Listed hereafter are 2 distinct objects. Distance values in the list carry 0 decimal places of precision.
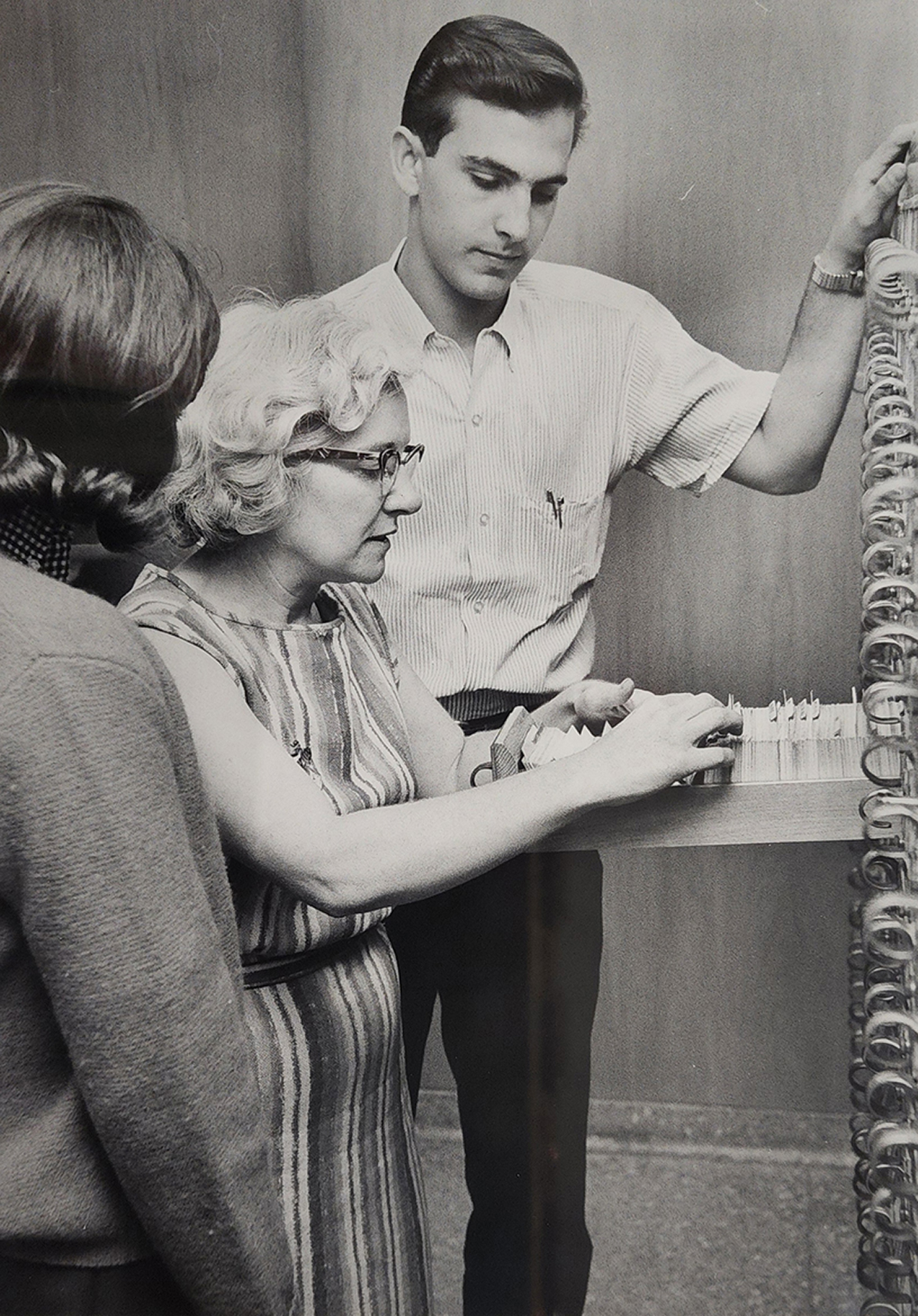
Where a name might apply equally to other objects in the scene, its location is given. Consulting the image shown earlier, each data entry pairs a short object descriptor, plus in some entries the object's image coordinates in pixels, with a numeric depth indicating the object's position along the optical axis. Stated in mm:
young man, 1069
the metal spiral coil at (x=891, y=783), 871
